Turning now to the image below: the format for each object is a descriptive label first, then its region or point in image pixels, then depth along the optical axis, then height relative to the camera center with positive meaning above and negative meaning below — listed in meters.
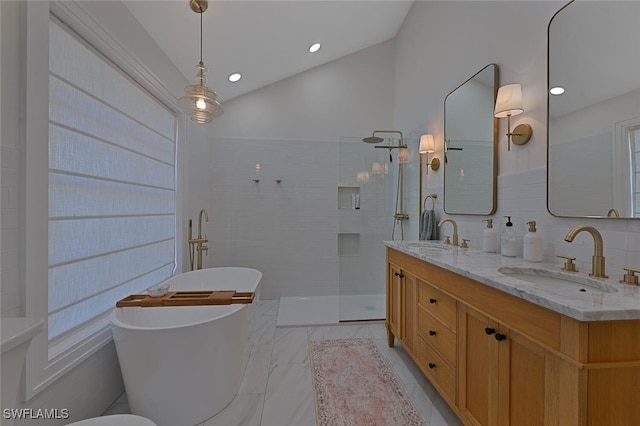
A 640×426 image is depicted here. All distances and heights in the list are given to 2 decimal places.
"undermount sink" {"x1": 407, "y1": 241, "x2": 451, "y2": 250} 2.22 -0.26
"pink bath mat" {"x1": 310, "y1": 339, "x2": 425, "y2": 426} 1.64 -1.21
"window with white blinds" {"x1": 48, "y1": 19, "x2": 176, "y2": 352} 1.43 +0.16
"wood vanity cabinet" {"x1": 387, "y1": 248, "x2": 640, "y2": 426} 0.81 -0.54
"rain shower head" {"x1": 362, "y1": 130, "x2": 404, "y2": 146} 3.46 +0.94
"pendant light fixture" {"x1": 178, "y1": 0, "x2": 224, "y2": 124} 1.69 +0.69
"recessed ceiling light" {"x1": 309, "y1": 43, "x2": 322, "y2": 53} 3.19 +1.95
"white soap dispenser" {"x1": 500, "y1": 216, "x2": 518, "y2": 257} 1.67 -0.17
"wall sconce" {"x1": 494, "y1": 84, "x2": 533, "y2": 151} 1.68 +0.67
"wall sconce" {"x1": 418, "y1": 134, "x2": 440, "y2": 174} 2.74 +0.67
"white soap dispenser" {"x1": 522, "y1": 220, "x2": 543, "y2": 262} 1.52 -0.17
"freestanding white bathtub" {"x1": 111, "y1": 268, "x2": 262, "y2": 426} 1.48 -0.86
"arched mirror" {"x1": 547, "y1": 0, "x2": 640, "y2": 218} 1.16 +0.49
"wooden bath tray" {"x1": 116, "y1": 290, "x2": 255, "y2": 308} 1.77 -0.57
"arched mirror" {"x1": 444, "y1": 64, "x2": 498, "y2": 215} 1.97 +0.55
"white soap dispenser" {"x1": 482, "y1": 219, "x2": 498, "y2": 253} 1.88 -0.17
